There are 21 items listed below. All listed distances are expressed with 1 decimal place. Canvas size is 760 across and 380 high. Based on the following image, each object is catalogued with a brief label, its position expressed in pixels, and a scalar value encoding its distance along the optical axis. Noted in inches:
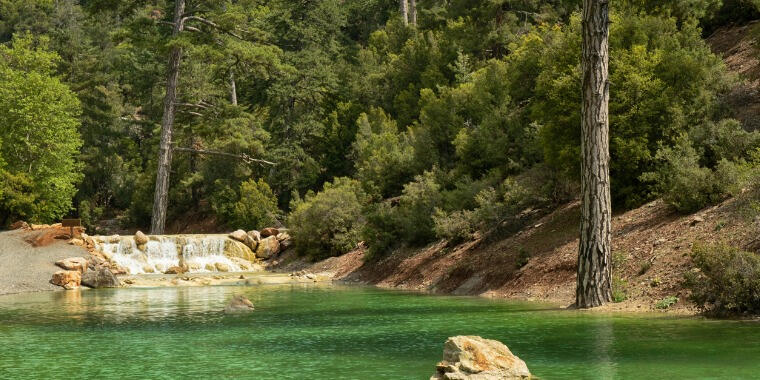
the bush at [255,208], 2332.4
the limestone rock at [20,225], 1761.1
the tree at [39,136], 2089.1
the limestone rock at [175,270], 1760.6
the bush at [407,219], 1423.5
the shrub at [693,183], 984.3
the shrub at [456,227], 1291.8
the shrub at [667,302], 784.0
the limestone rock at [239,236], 1948.8
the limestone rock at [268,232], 2022.6
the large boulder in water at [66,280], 1422.2
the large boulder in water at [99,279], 1441.9
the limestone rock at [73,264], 1496.1
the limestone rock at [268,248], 1939.0
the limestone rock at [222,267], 1812.3
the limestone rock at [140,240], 1849.2
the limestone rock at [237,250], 1900.8
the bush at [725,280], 682.2
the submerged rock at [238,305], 942.4
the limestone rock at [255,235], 1984.7
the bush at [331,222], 1700.3
